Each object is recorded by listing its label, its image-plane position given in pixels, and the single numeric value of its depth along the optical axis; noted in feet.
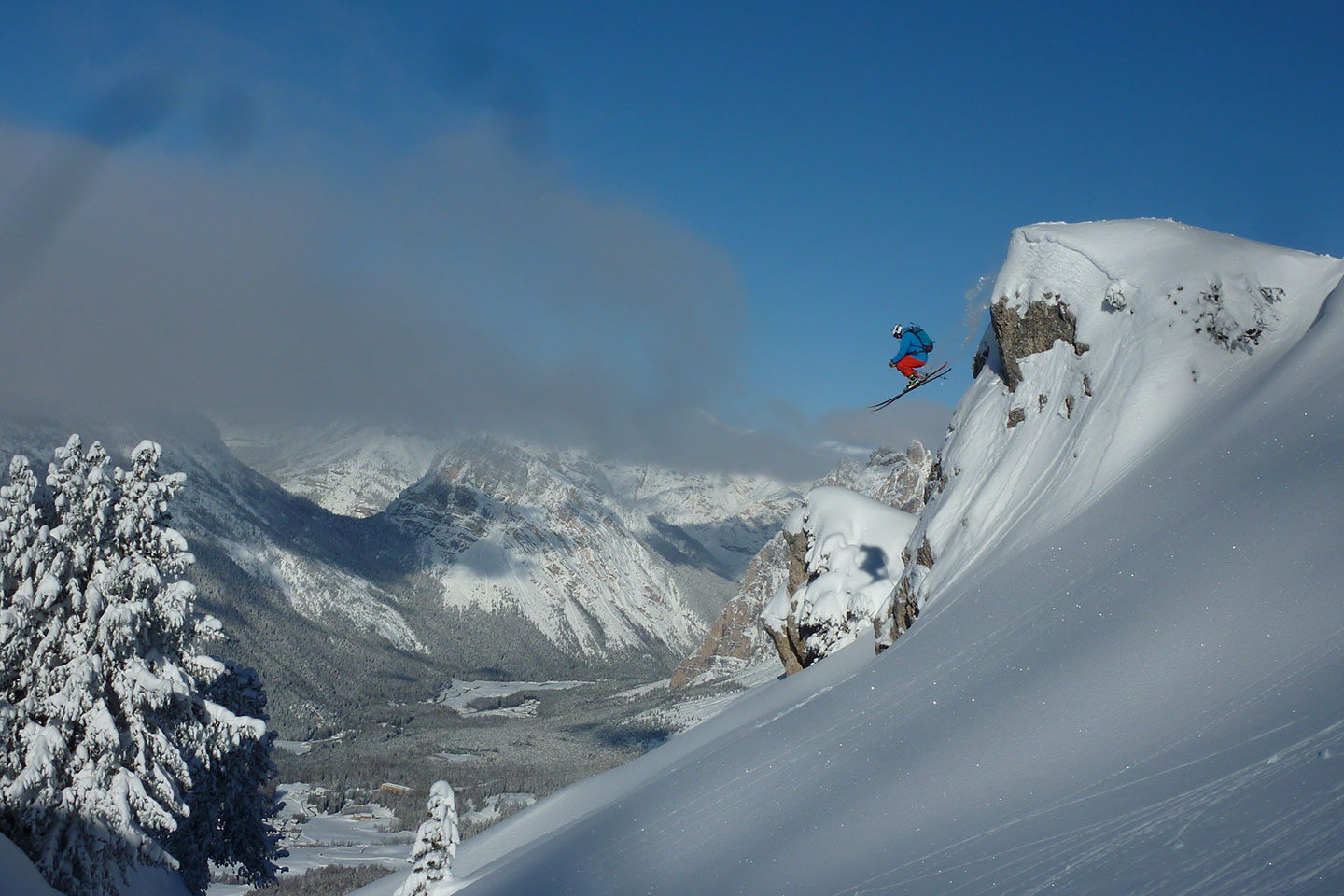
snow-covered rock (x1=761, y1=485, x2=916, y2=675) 114.62
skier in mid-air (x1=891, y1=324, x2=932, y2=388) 91.81
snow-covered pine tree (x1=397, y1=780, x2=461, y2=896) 75.36
